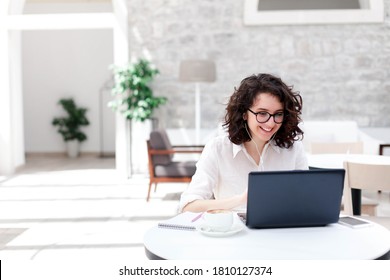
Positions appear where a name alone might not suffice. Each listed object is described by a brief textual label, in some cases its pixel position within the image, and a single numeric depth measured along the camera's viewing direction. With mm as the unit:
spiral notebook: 1756
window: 7758
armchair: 5910
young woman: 2039
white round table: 1480
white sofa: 7352
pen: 1855
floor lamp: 6973
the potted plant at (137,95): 7633
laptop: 1622
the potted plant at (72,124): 11344
